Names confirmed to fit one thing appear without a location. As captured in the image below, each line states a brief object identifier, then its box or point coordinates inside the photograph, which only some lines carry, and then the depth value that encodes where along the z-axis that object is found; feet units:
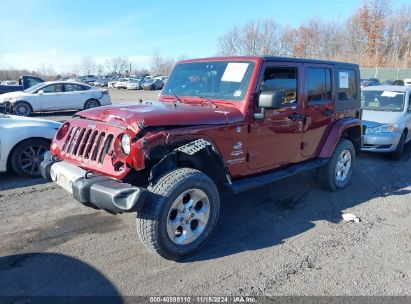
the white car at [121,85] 152.56
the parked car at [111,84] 163.73
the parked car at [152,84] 139.85
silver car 25.88
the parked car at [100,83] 181.96
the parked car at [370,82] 88.91
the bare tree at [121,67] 389.80
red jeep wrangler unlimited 10.97
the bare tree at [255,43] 155.09
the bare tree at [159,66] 332.70
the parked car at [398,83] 84.26
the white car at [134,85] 146.10
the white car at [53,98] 49.70
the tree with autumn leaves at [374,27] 183.23
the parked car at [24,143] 19.21
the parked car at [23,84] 60.59
